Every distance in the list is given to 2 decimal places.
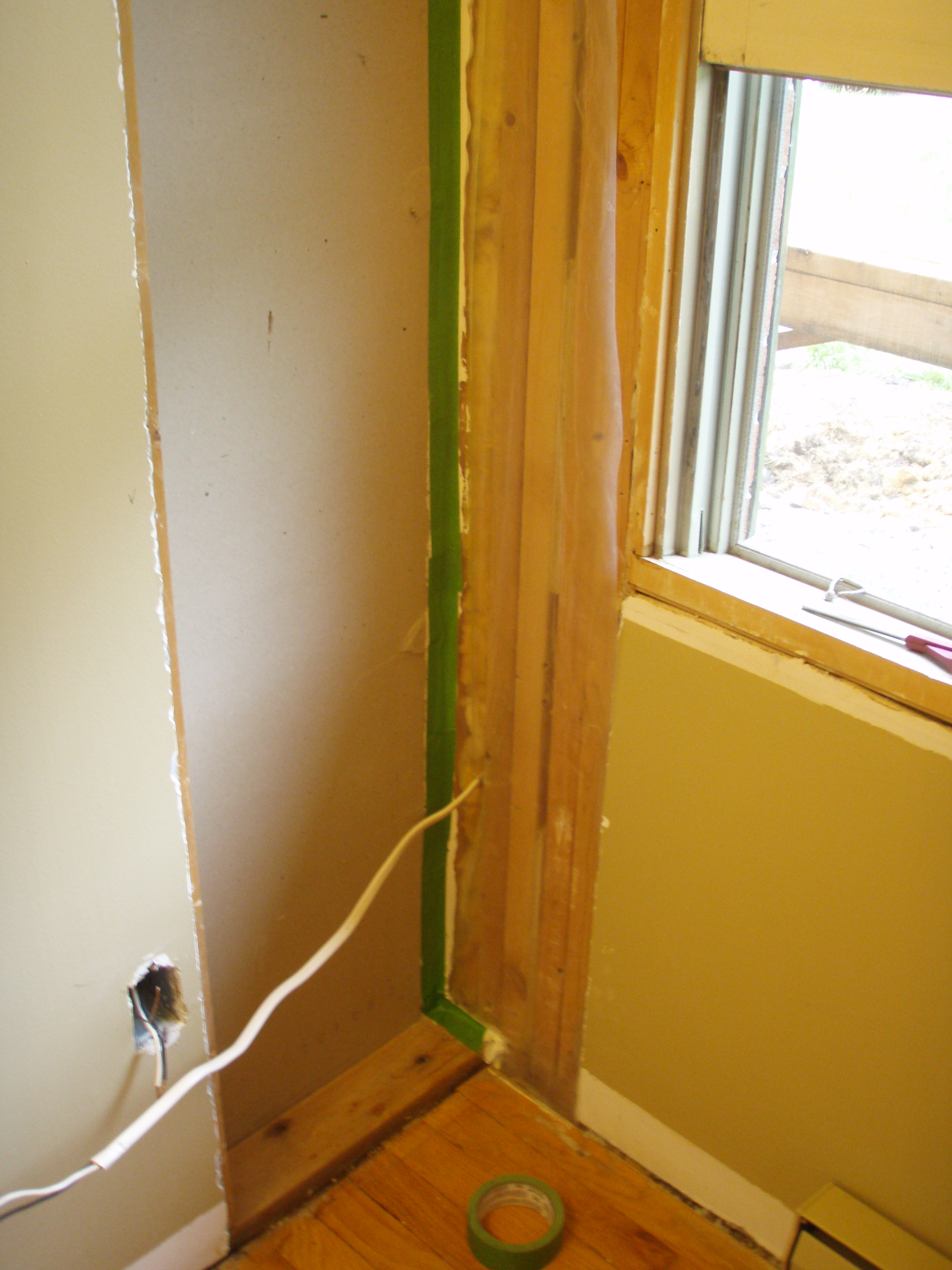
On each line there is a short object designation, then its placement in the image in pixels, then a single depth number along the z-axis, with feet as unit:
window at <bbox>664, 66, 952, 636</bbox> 4.16
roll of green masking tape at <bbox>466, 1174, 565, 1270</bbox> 5.31
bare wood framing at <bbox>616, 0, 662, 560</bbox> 4.33
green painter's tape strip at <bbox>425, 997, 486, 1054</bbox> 6.61
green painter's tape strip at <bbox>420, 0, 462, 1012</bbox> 4.95
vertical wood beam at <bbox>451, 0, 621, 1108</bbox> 4.59
